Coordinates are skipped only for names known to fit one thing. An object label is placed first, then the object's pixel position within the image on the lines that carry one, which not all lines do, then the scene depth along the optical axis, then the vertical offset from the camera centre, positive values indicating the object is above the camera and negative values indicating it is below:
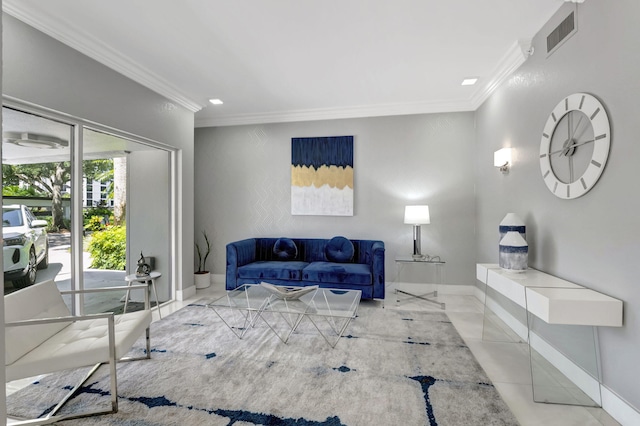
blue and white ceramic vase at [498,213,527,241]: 2.87 -0.10
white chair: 1.82 -0.80
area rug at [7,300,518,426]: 1.93 -1.19
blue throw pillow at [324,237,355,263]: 4.50 -0.50
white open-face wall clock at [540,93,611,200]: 2.06 +0.49
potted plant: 4.88 -0.89
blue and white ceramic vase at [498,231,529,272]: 2.68 -0.33
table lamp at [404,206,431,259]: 4.25 -0.04
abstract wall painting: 4.88 +0.60
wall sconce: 3.39 +0.59
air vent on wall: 2.35 +1.39
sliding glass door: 2.59 +0.11
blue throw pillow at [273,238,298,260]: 4.74 -0.52
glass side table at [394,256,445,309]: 4.16 -0.81
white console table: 1.93 -0.62
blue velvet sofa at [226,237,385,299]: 4.00 -0.68
